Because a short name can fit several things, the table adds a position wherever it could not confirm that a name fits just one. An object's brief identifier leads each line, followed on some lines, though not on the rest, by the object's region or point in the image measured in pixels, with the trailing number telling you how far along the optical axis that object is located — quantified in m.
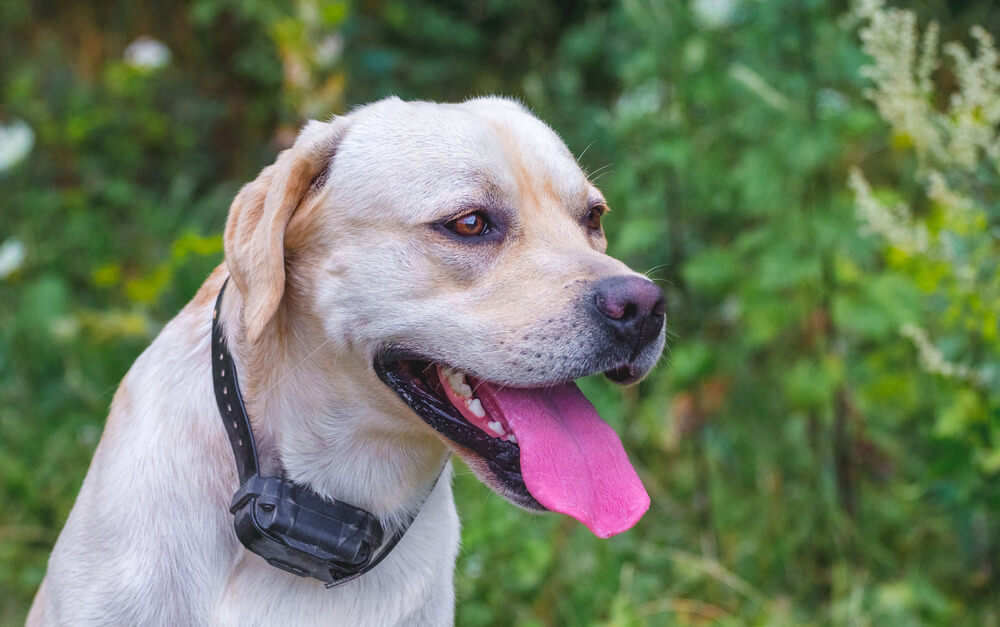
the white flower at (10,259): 4.38
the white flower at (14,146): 4.83
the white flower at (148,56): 5.90
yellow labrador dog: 2.12
